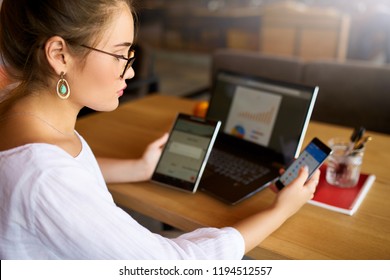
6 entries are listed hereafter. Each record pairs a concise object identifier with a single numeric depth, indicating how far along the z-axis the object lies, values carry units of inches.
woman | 27.6
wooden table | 34.1
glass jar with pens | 43.3
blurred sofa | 77.8
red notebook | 39.5
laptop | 43.9
